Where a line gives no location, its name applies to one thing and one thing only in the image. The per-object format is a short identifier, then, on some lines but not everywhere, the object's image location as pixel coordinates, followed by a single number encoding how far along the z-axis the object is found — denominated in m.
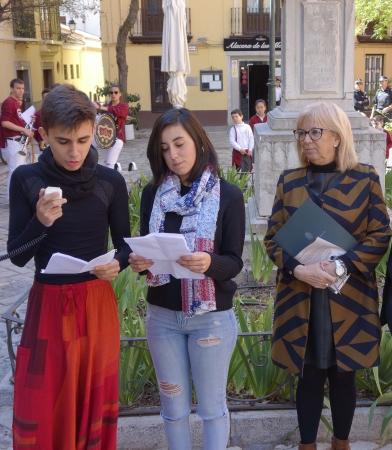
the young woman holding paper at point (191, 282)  2.38
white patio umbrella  13.08
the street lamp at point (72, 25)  30.02
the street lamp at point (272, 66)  14.74
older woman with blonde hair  2.65
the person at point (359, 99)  18.20
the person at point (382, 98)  17.41
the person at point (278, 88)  19.59
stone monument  5.41
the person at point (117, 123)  9.90
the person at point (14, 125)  9.03
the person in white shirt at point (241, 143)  9.57
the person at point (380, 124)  9.48
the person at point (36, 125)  8.68
